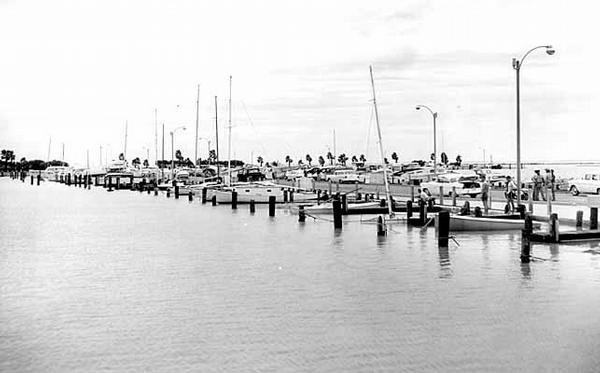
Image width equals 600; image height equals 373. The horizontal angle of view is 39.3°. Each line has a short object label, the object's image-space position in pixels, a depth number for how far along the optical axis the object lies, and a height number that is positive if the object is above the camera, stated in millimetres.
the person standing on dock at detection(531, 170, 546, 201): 54844 -92
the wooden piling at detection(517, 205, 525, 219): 41781 -1285
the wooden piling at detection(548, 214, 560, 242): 33312 -1762
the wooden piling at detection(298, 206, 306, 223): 50938 -1877
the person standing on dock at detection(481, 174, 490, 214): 46406 -460
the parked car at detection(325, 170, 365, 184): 110325 +1082
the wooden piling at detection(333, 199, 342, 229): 43875 -1659
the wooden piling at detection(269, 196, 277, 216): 57094 -1430
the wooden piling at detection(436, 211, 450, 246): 34156 -1792
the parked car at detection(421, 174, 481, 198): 66312 -25
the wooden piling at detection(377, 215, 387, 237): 40094 -2066
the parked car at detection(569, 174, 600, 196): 61147 -109
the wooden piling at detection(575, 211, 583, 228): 37656 -1551
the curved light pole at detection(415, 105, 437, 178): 74250 +4202
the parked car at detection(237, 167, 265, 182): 99562 +1279
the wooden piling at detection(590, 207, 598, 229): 36469 -1461
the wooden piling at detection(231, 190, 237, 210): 69712 -1323
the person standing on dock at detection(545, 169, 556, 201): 55262 +385
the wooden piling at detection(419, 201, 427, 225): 45375 -1532
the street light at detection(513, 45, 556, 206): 42788 +3919
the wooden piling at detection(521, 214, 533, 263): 28891 -2130
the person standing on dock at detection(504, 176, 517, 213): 43844 -561
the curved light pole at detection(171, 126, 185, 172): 134875 +4934
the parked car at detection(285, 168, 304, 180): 136988 +1915
